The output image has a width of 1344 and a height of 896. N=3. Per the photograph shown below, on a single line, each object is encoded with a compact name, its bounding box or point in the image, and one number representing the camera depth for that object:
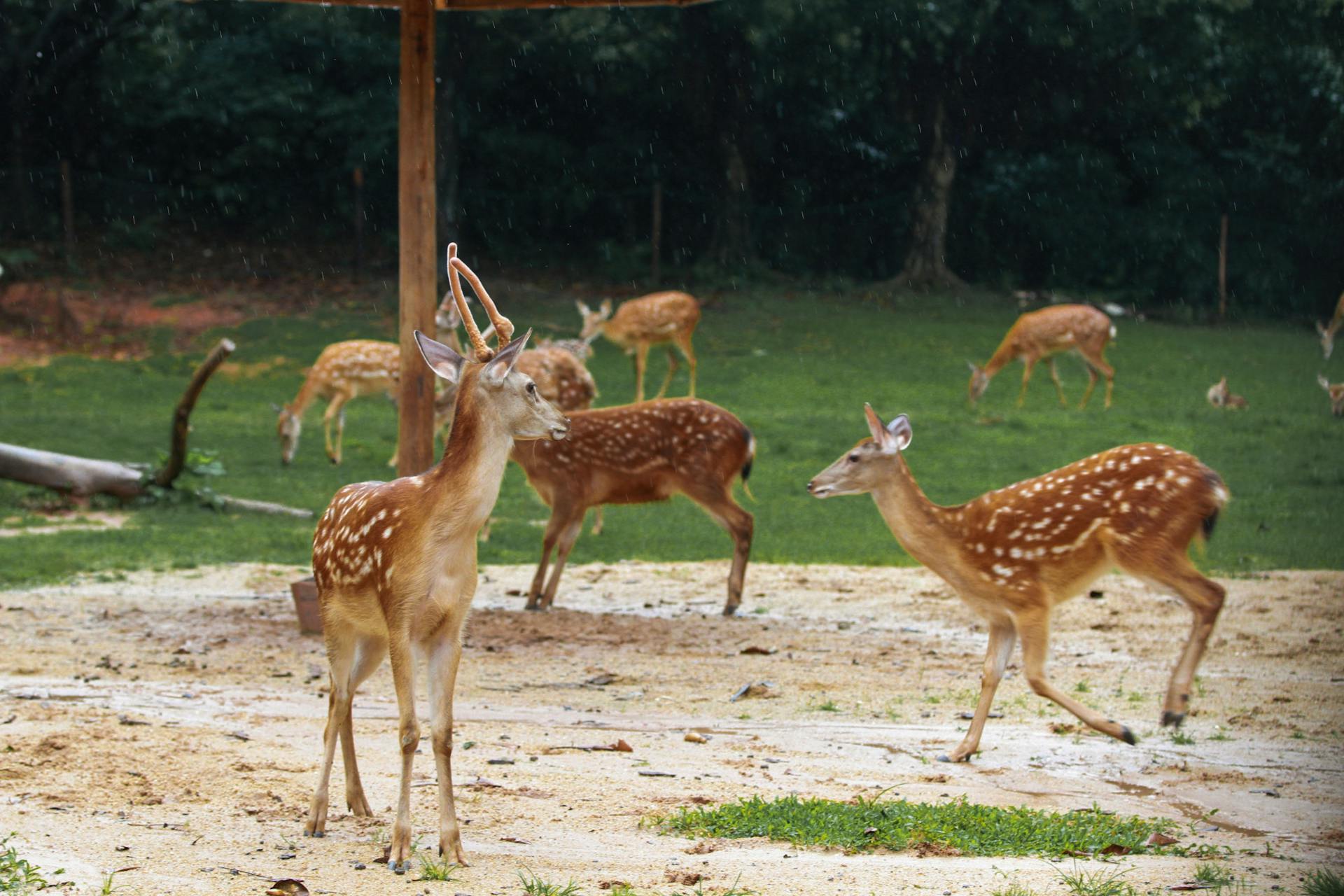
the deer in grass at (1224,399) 18.25
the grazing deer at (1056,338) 19.19
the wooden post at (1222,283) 26.14
